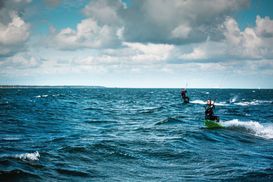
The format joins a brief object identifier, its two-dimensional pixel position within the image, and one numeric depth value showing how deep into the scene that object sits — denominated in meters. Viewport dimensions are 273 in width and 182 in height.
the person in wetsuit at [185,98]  63.33
